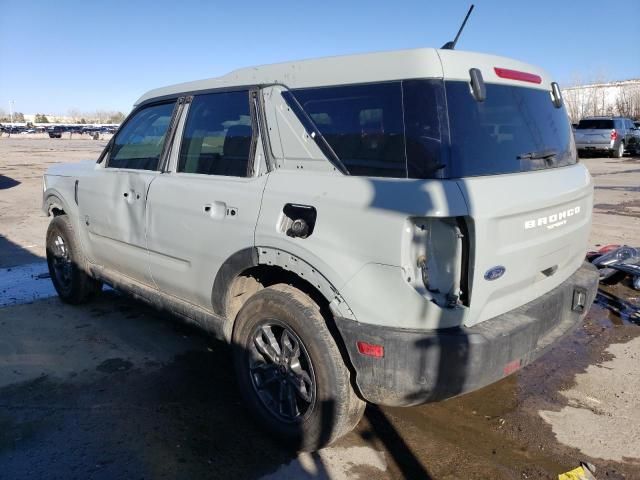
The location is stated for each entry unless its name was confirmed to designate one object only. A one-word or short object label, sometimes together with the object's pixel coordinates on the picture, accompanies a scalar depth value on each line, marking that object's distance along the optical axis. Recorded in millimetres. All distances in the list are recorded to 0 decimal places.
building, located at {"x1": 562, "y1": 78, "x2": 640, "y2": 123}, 45531
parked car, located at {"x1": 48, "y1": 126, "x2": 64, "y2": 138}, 62500
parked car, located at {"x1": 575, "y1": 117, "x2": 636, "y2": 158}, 23250
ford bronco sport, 2326
